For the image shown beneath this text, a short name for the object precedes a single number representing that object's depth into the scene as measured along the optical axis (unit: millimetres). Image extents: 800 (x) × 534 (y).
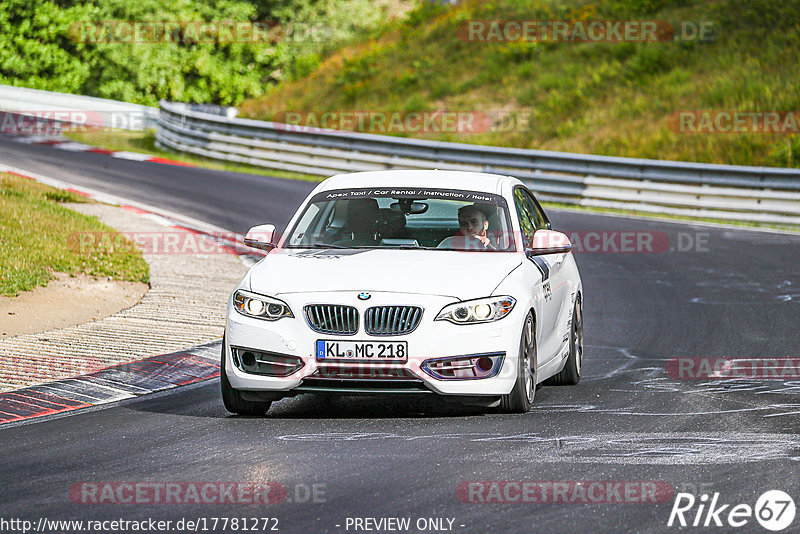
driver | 18156
